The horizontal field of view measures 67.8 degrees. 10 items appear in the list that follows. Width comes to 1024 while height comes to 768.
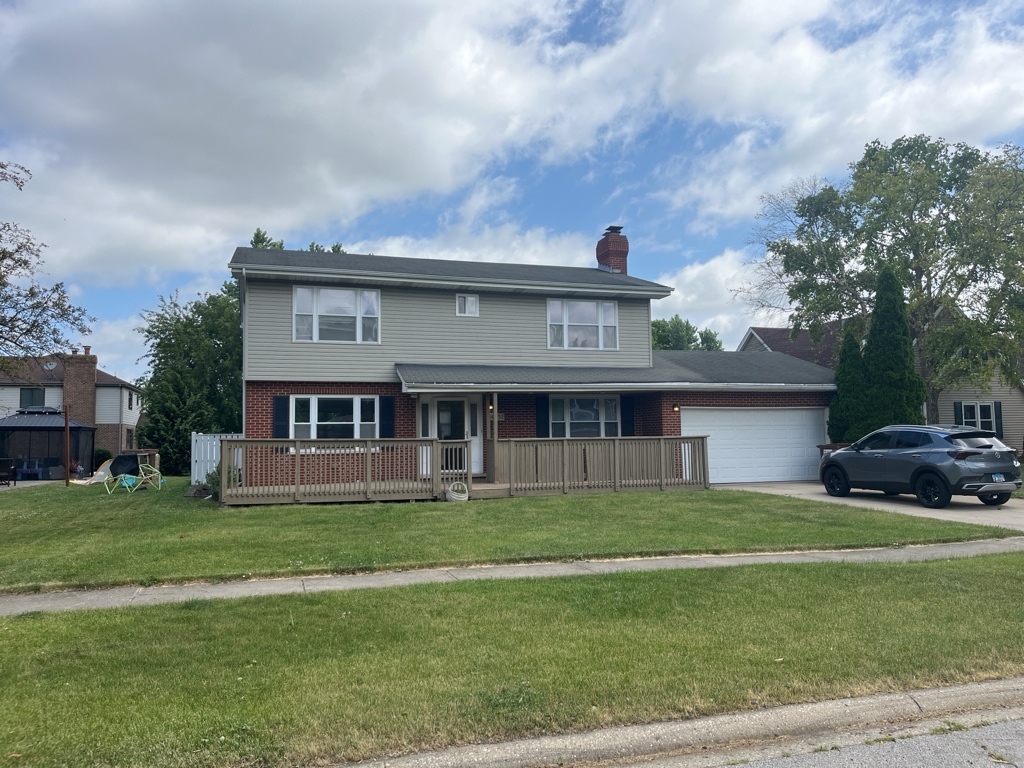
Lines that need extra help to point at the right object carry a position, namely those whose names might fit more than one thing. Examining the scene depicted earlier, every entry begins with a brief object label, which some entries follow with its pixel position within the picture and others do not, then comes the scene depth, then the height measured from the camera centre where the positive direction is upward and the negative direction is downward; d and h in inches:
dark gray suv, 557.3 -29.2
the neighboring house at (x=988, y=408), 1136.2 +26.0
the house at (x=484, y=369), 703.7 +65.7
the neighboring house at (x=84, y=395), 1433.3 +92.2
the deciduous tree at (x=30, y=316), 564.1 +99.9
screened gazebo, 1234.0 +6.2
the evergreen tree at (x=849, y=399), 791.7 +30.4
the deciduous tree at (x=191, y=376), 1196.5 +108.5
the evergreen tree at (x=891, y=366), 782.5 +64.4
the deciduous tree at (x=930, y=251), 925.2 +232.5
